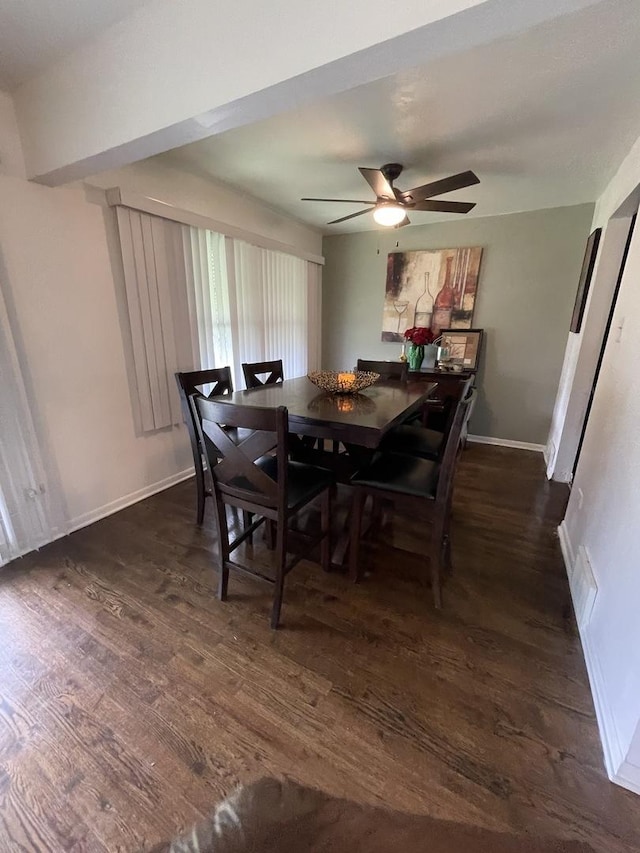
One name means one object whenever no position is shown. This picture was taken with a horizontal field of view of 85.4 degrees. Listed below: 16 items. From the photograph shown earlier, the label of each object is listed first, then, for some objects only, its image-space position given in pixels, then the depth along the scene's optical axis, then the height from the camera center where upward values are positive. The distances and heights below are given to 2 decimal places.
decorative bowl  2.11 -0.38
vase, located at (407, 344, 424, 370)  3.69 -0.38
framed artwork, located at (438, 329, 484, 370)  3.72 -0.31
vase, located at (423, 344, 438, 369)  3.97 -0.40
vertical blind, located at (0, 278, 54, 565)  1.88 -0.86
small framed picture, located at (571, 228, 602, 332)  2.72 +0.34
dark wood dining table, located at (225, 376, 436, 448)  1.53 -0.46
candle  2.10 -0.37
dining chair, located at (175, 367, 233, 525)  2.15 -0.51
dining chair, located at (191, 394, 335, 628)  1.32 -0.70
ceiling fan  2.07 +0.78
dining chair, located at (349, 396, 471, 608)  1.55 -0.78
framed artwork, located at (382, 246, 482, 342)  3.68 +0.32
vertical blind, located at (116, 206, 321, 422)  2.43 +0.12
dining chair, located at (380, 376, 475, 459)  2.19 -0.77
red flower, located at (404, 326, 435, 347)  3.69 -0.17
